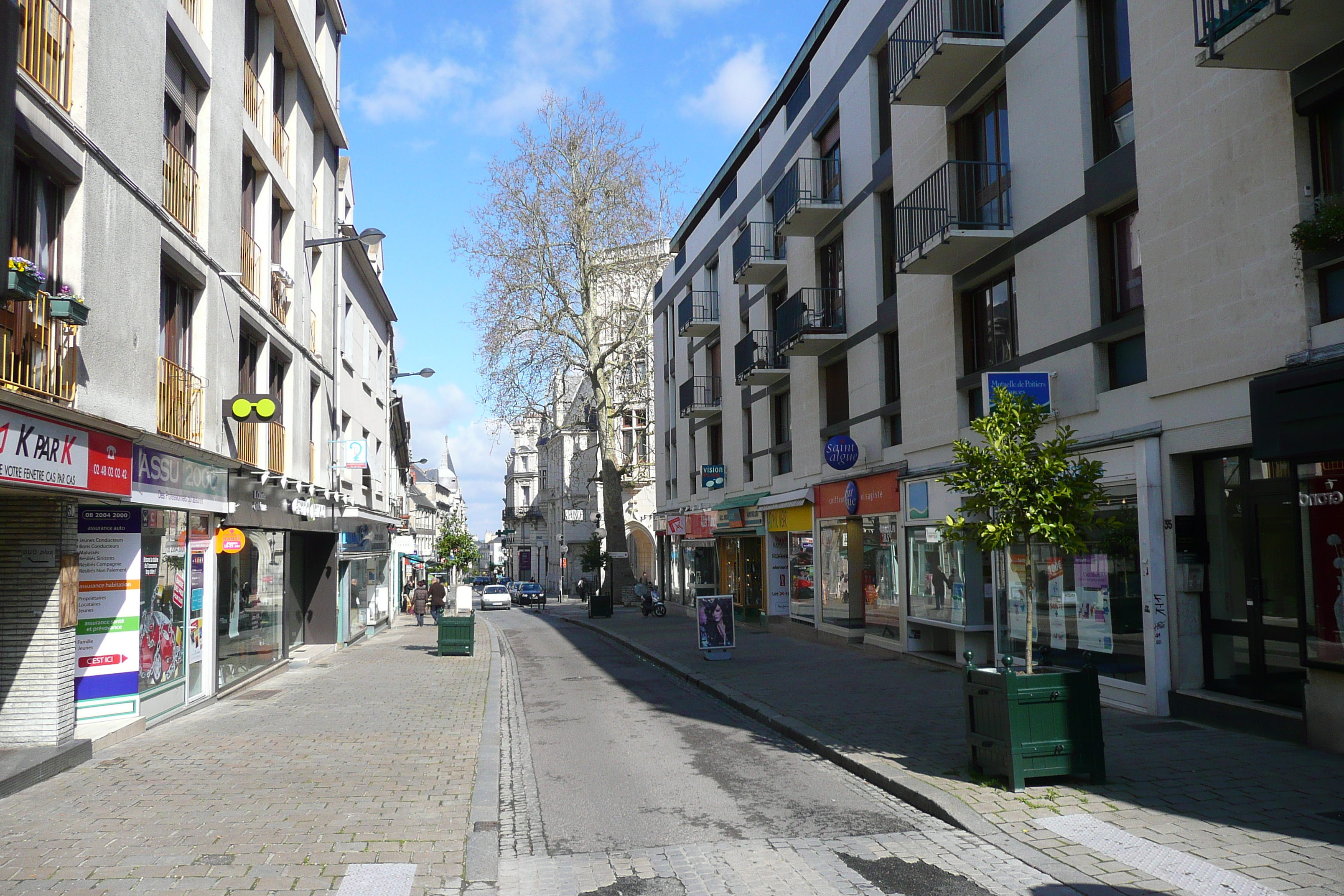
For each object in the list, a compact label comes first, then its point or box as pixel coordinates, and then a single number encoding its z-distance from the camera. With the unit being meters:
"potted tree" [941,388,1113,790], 7.50
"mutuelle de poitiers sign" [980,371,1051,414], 12.41
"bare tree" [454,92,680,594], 34.16
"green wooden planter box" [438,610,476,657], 20.20
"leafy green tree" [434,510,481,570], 71.38
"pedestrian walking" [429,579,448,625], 30.12
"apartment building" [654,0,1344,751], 8.76
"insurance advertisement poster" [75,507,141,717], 10.14
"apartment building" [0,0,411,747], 8.67
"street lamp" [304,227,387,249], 17.69
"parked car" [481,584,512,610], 51.25
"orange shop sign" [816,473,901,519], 17.73
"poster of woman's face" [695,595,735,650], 17.66
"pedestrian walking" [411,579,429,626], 32.94
